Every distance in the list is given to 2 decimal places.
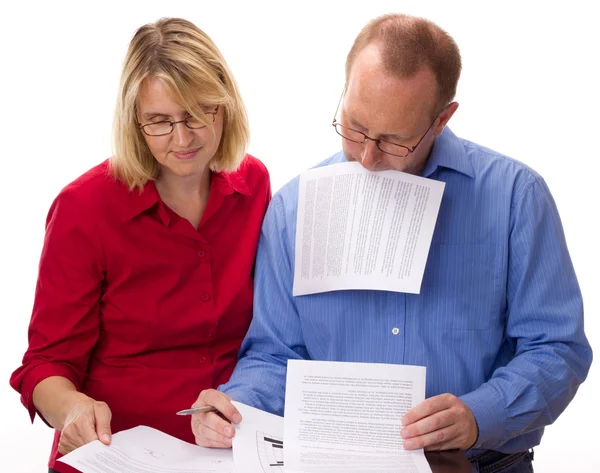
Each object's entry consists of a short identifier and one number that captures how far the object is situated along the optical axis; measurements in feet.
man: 6.00
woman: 6.48
